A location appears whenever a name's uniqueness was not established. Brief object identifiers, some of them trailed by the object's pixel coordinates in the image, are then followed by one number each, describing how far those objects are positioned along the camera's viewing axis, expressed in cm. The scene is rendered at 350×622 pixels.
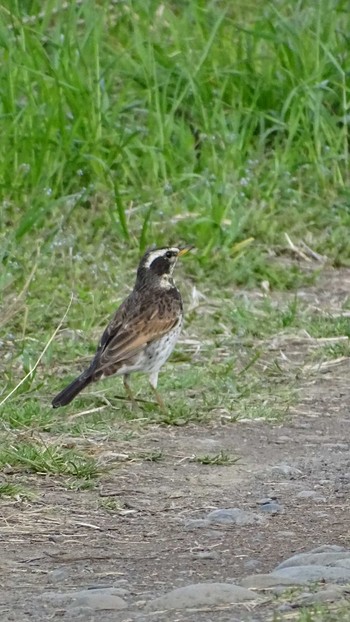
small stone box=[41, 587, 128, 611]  1017
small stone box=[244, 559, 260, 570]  1124
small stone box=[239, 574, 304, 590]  1023
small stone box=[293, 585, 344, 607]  972
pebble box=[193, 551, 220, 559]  1166
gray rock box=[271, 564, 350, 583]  1026
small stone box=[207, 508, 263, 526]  1273
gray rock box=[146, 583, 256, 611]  1000
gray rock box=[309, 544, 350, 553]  1139
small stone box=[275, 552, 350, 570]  1090
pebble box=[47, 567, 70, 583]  1120
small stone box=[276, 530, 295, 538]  1228
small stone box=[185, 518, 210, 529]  1264
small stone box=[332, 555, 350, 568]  1058
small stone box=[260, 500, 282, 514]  1306
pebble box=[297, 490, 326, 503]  1346
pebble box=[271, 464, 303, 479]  1430
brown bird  1620
